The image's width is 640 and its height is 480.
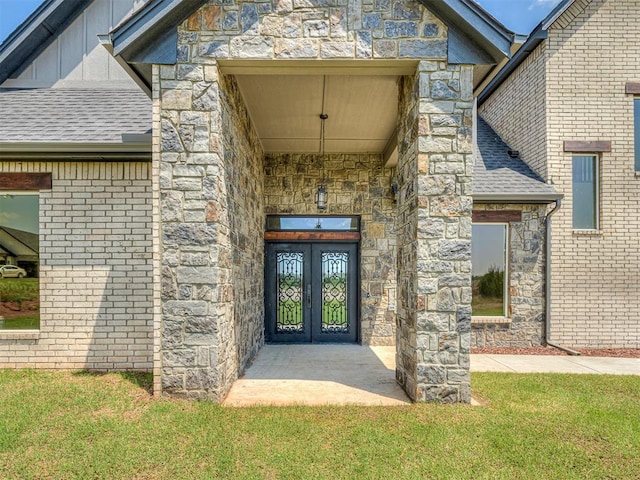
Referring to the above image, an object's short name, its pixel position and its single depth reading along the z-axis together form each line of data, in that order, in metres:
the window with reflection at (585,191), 8.00
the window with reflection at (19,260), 5.91
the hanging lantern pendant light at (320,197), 7.38
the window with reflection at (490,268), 7.94
